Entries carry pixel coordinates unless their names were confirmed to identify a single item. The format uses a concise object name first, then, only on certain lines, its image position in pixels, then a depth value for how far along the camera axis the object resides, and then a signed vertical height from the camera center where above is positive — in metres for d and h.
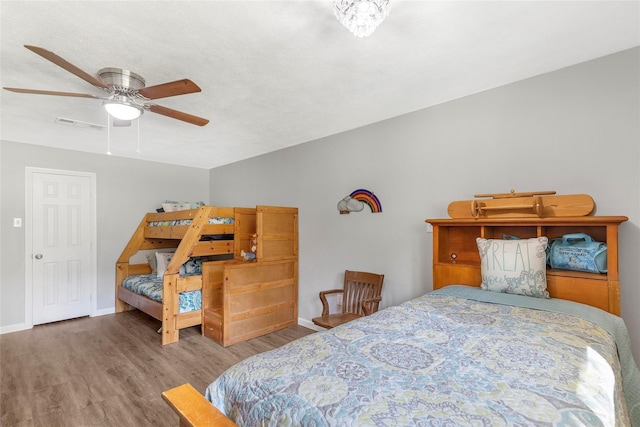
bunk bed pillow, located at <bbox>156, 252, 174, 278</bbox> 4.44 -0.63
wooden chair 2.95 -0.83
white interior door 4.07 -0.37
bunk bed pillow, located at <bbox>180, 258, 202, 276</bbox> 4.27 -0.72
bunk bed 3.47 -0.75
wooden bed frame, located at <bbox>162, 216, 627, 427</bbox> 1.14 -0.38
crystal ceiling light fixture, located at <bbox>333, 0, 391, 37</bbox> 1.36 +0.95
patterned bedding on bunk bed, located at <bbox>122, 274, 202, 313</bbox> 3.63 -0.94
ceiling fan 1.85 +0.83
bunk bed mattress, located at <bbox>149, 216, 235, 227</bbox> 3.73 -0.03
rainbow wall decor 3.21 +0.20
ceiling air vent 3.11 +1.04
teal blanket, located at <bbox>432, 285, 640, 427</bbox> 1.51 -0.57
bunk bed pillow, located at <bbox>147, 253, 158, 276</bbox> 4.88 -0.72
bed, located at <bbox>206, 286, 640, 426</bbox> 0.83 -0.54
